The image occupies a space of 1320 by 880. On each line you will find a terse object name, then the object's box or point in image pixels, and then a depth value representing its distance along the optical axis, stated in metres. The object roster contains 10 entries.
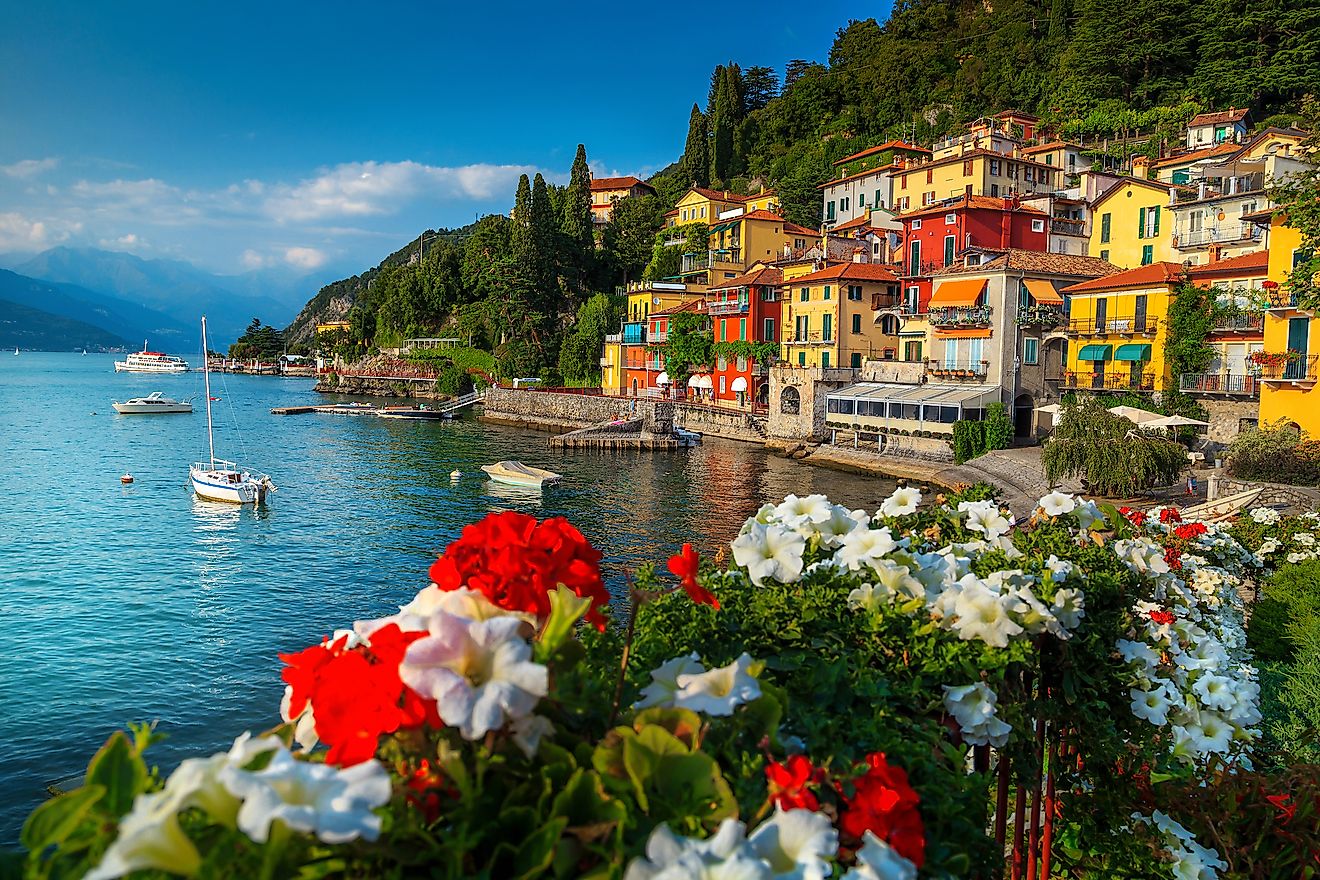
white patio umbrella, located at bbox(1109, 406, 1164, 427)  28.05
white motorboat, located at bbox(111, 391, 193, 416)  64.81
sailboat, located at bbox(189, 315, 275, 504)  28.84
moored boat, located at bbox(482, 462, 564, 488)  32.59
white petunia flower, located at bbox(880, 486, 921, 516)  4.03
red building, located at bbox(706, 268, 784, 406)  49.09
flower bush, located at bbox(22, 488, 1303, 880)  1.40
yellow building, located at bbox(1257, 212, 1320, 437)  24.14
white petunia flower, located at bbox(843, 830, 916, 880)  1.53
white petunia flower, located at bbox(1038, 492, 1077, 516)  4.35
